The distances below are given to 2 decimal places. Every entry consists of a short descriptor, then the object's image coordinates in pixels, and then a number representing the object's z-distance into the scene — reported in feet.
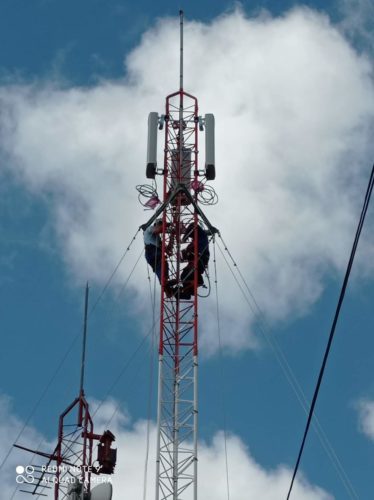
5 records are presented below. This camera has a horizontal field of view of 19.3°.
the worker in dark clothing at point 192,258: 188.55
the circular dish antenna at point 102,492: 169.68
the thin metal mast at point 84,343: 182.03
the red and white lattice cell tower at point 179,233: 176.45
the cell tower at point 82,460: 173.17
